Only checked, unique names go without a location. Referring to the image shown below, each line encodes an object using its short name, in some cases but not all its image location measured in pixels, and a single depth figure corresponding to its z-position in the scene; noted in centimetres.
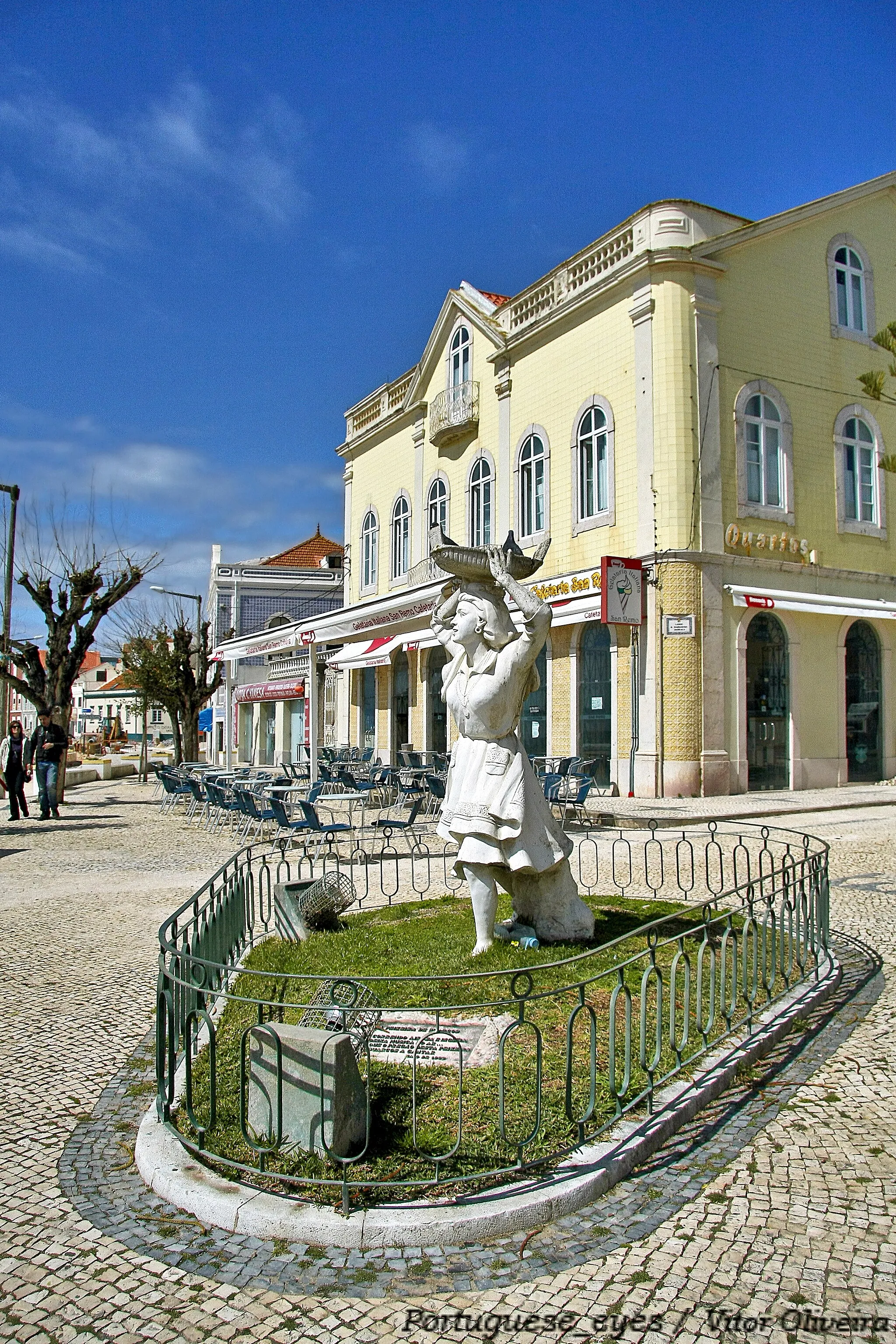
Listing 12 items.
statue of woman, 543
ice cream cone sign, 1669
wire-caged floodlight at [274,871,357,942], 662
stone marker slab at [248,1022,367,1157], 318
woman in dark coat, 1616
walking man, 1619
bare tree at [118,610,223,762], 2798
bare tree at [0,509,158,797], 1891
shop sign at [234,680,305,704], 3161
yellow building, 1725
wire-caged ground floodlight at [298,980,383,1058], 340
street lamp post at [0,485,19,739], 1897
